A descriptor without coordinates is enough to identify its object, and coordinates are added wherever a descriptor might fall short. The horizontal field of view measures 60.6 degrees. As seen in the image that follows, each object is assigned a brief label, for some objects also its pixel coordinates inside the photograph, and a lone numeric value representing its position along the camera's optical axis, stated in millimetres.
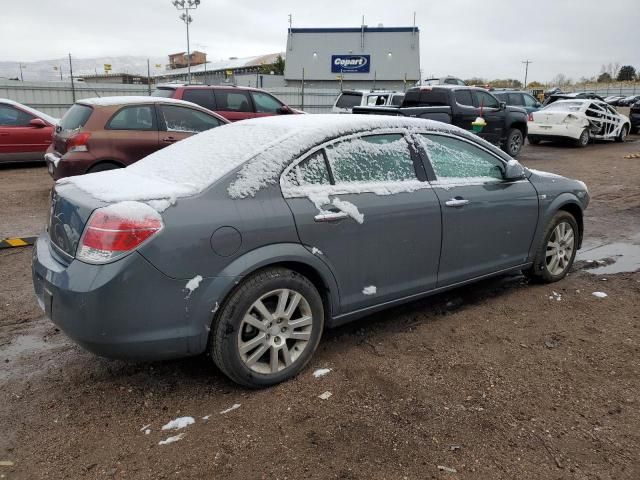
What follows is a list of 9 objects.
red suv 11055
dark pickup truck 12781
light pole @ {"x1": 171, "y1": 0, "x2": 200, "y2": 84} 36219
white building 43281
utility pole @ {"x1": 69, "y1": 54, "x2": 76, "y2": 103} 18298
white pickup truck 16359
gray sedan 2730
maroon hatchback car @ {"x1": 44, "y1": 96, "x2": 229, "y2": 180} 7516
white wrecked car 17125
